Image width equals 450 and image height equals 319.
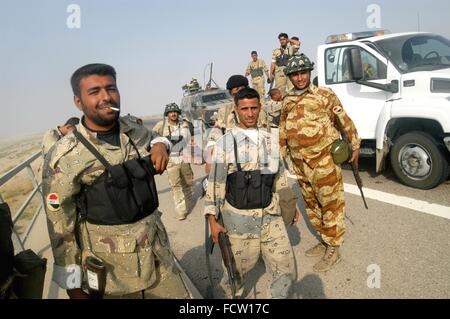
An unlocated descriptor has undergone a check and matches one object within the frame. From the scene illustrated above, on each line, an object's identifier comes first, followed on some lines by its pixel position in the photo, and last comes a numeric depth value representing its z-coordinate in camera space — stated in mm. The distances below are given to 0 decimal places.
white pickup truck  4586
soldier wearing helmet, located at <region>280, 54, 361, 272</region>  3221
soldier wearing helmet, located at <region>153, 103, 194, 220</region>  5488
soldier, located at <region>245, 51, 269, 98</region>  12257
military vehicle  12591
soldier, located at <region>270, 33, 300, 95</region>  9703
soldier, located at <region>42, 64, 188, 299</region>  1803
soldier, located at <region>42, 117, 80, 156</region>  4867
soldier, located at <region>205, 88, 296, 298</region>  2506
